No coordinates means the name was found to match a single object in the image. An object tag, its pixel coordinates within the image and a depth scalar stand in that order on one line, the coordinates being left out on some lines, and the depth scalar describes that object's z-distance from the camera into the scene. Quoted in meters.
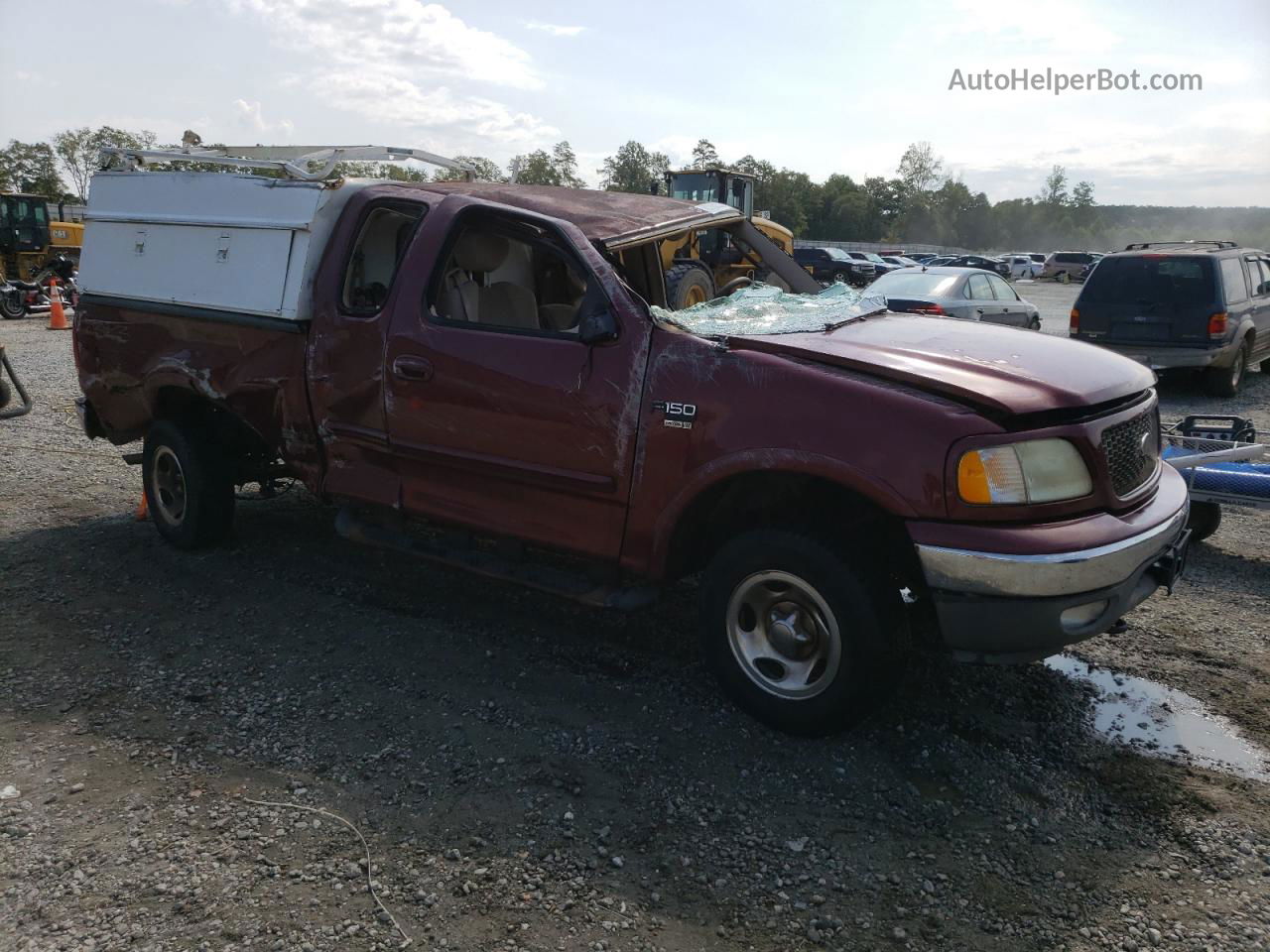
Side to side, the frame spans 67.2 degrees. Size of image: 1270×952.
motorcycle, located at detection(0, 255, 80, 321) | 20.34
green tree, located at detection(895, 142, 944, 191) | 114.88
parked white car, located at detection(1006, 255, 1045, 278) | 52.84
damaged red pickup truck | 3.22
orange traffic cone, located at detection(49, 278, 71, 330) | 19.03
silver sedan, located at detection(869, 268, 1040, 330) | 12.12
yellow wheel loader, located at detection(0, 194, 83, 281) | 21.80
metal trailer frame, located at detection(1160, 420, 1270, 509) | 5.21
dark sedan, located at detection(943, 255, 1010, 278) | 42.47
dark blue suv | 11.29
